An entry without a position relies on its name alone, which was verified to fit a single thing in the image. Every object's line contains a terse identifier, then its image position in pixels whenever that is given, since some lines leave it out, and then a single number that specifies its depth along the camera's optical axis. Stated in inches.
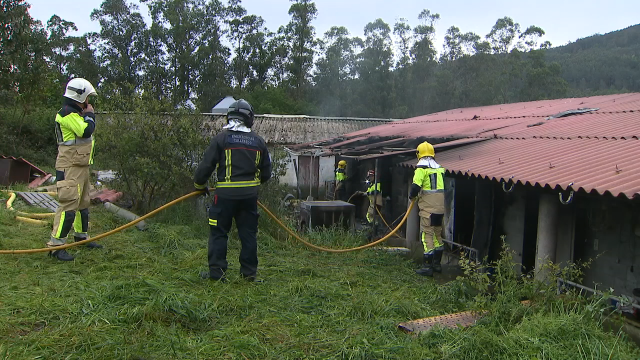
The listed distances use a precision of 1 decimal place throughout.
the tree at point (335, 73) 1519.4
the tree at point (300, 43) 1438.2
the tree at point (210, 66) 1467.8
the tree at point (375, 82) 1456.7
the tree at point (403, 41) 1588.3
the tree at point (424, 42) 1574.8
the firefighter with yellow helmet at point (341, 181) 502.3
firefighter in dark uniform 193.5
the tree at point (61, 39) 1466.5
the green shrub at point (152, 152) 317.7
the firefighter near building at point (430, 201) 255.3
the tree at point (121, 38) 1467.8
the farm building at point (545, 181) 196.5
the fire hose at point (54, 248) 202.1
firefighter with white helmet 213.6
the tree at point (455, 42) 1488.7
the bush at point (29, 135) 717.3
